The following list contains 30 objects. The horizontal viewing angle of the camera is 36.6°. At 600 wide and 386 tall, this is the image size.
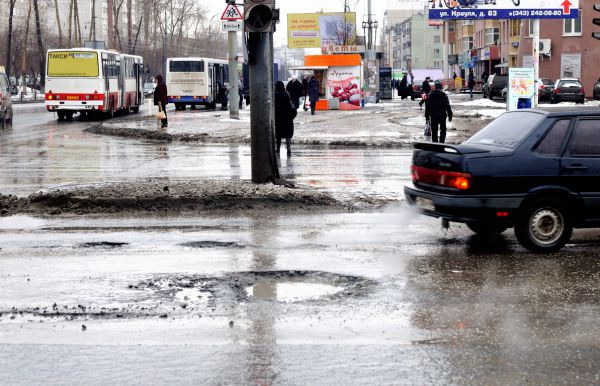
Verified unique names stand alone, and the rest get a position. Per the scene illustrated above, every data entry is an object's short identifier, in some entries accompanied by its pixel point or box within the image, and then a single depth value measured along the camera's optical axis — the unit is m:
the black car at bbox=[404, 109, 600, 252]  9.64
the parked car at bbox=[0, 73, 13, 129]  34.88
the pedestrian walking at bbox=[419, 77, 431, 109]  42.70
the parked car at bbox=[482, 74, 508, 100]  59.44
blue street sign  38.50
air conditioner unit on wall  62.72
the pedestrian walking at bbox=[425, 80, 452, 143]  22.00
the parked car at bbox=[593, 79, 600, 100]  55.50
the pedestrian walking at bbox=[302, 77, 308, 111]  49.59
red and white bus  40.69
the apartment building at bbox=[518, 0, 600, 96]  63.69
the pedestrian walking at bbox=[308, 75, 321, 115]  42.69
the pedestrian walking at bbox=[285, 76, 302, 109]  34.25
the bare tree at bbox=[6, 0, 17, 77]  81.62
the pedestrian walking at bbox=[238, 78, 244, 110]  52.84
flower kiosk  45.38
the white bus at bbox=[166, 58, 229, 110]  55.62
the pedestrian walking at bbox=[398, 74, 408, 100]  70.38
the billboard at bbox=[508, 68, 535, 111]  33.41
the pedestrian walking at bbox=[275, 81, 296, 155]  20.86
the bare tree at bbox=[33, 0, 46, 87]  87.75
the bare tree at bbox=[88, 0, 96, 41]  91.44
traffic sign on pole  29.83
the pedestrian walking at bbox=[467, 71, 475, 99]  67.57
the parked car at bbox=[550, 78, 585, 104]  52.97
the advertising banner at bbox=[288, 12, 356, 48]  88.06
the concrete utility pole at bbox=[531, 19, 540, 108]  33.91
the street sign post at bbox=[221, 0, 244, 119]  37.97
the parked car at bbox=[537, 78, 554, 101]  56.19
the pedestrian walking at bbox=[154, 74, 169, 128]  33.19
